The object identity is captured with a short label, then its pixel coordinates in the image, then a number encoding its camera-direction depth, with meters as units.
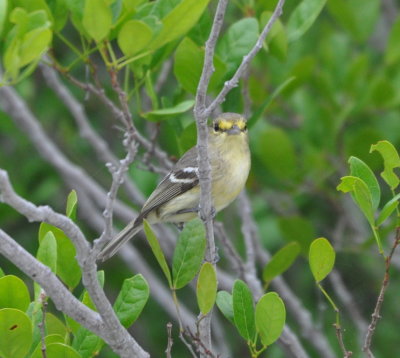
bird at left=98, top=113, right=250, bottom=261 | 9.83
